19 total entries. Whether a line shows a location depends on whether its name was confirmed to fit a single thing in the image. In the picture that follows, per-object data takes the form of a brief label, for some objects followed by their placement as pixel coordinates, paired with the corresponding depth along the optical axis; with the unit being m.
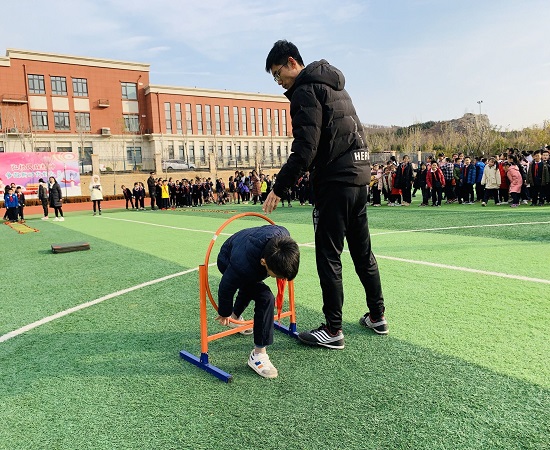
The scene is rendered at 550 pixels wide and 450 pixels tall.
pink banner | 32.16
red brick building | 55.69
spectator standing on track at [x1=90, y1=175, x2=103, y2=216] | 22.72
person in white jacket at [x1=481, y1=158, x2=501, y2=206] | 16.42
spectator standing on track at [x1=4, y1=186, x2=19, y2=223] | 20.16
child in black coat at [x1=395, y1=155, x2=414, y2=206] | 18.56
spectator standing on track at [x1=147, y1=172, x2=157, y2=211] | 26.09
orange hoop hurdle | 3.26
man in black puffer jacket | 3.42
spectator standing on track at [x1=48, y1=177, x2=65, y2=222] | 20.00
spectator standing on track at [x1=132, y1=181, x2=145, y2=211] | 27.17
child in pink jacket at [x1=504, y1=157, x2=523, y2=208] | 15.50
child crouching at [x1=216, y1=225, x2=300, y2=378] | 3.07
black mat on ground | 9.48
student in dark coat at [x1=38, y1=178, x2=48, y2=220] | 21.64
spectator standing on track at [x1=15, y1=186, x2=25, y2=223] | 20.67
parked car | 54.95
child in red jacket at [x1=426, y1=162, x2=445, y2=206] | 17.64
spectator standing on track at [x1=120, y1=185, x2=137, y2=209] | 28.03
